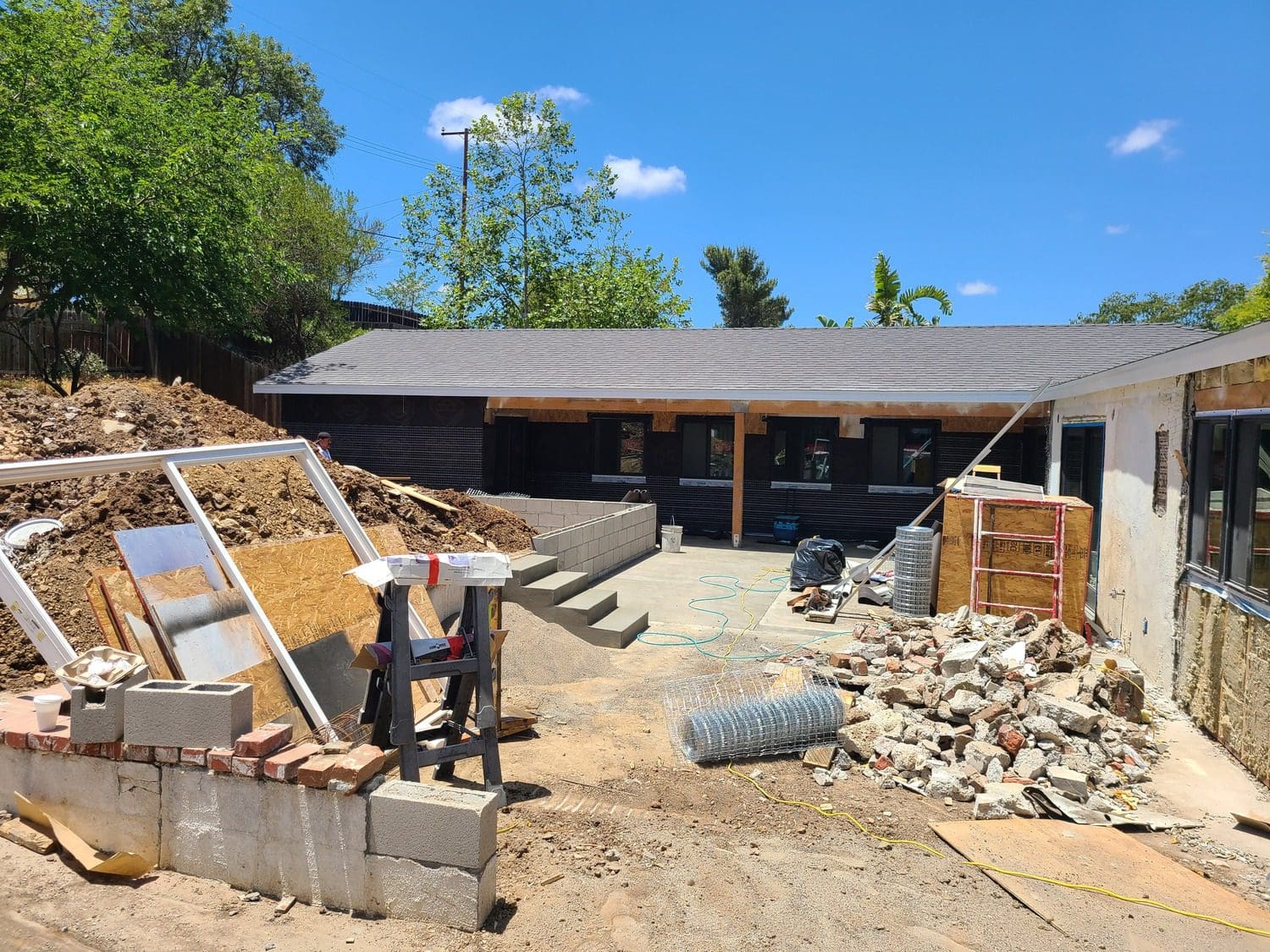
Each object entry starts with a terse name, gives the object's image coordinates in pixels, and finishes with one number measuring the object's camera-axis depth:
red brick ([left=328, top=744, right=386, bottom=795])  3.38
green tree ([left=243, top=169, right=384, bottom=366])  27.11
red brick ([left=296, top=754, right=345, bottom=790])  3.40
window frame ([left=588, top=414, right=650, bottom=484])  17.30
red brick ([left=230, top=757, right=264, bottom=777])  3.51
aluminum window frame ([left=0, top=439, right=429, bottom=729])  4.25
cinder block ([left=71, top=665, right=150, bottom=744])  3.67
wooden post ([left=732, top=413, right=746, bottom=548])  14.61
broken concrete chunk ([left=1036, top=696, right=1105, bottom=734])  5.52
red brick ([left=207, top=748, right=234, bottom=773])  3.54
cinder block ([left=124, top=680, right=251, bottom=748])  3.57
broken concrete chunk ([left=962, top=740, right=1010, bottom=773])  5.18
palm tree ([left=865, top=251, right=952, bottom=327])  27.22
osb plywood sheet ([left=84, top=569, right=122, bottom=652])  4.56
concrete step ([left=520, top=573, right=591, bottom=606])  8.47
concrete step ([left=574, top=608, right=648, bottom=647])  8.41
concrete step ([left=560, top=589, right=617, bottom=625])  8.52
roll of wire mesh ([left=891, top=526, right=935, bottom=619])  9.43
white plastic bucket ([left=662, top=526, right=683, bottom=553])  14.13
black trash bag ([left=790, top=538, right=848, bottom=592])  11.09
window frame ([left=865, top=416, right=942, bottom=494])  15.63
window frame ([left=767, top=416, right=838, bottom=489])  16.36
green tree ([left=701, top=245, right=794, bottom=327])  45.31
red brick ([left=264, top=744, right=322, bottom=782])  3.48
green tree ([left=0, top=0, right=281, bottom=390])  14.74
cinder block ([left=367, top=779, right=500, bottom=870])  3.26
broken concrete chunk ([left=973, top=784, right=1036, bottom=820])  4.68
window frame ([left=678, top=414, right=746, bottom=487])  16.81
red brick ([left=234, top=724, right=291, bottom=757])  3.53
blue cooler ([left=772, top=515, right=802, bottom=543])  15.76
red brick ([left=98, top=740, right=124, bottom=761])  3.72
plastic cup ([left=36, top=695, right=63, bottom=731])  3.85
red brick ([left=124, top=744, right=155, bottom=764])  3.68
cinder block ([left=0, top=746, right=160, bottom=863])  3.72
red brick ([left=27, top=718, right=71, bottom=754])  3.81
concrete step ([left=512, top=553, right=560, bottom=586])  8.55
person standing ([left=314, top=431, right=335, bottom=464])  11.21
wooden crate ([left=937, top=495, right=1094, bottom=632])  8.62
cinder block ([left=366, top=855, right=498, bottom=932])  3.29
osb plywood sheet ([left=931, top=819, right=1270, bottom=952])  3.55
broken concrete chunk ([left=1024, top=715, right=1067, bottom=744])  5.38
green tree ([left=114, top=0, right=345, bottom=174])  30.95
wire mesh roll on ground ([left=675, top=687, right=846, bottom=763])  5.47
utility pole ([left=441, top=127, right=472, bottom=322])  34.38
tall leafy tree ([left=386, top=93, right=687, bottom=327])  34.31
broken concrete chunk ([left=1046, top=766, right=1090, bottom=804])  4.83
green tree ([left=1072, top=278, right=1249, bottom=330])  45.66
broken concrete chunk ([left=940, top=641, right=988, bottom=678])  6.45
